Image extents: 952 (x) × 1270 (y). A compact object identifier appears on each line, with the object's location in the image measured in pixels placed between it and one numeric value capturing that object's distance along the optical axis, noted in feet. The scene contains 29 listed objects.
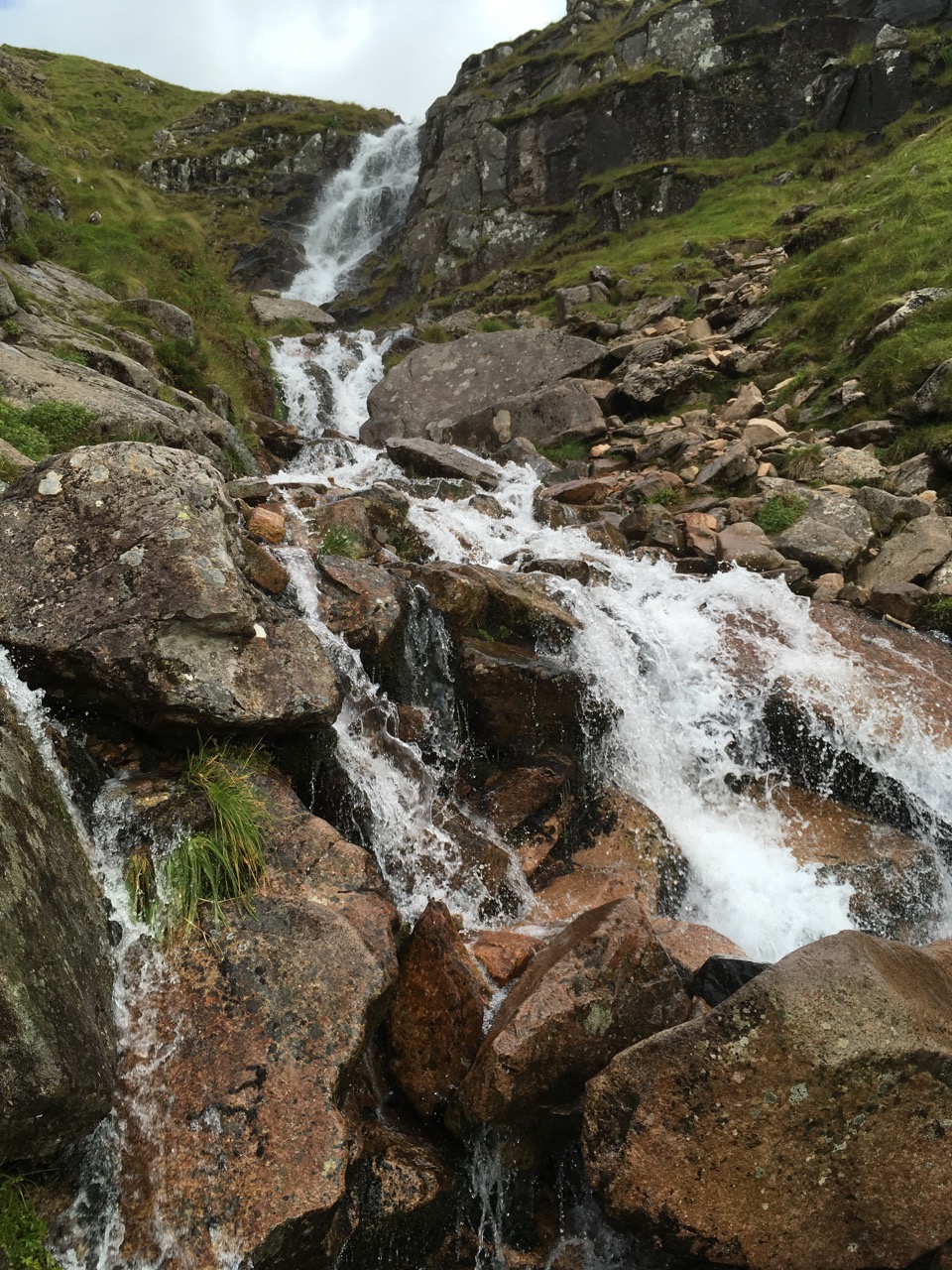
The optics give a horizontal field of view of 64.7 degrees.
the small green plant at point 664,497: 45.98
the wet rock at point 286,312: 89.51
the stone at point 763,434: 48.57
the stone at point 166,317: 47.70
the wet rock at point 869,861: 24.61
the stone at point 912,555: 34.91
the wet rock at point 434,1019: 16.17
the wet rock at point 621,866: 23.56
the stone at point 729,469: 45.68
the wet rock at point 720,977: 16.71
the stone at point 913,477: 39.86
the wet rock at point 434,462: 49.42
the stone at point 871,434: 44.11
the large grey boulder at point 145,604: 17.33
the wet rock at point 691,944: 19.26
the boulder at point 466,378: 65.31
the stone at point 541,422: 58.34
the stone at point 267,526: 30.60
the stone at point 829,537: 37.32
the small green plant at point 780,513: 40.29
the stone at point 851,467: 42.37
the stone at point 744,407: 53.93
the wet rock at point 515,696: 26.68
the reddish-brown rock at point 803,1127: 12.28
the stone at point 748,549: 37.42
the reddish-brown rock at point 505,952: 18.88
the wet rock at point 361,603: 26.16
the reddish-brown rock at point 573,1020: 14.92
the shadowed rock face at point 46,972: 10.03
